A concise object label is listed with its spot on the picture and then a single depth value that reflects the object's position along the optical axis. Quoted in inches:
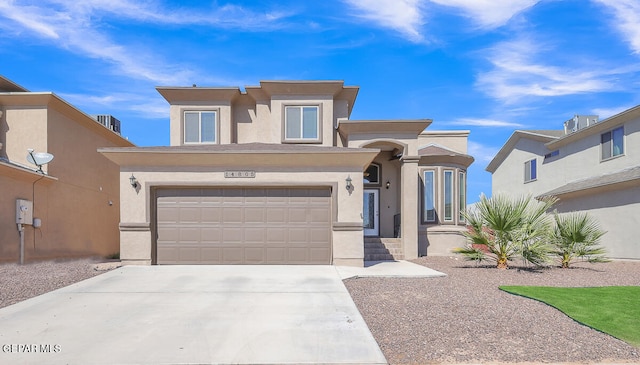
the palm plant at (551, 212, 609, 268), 537.4
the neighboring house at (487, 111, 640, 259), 688.4
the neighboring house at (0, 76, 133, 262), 533.6
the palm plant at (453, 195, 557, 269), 496.1
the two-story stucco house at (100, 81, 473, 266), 509.0
